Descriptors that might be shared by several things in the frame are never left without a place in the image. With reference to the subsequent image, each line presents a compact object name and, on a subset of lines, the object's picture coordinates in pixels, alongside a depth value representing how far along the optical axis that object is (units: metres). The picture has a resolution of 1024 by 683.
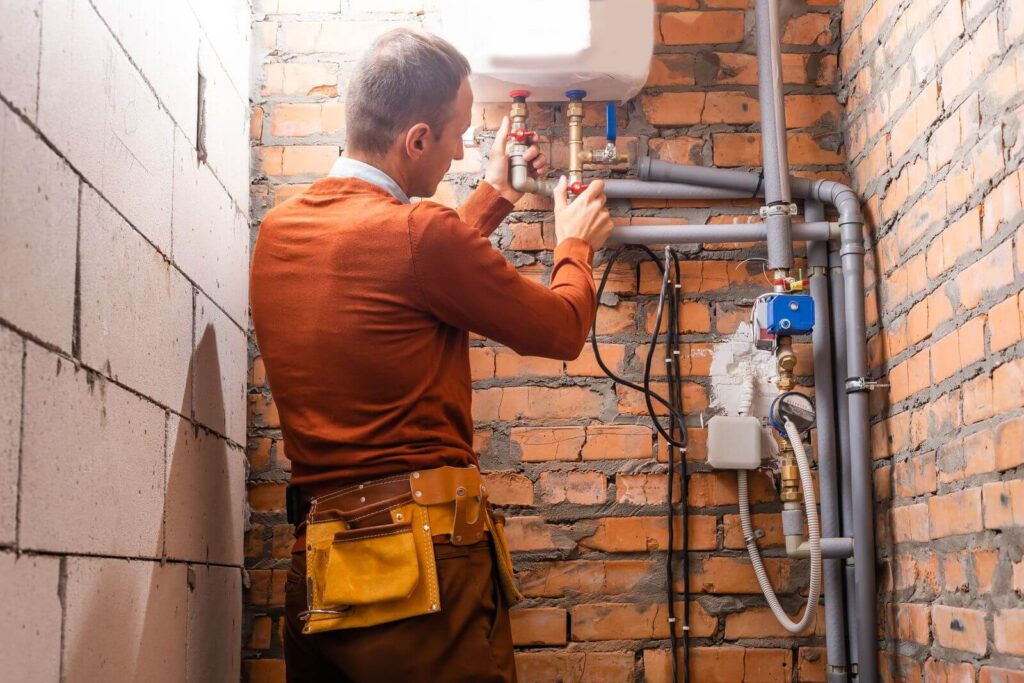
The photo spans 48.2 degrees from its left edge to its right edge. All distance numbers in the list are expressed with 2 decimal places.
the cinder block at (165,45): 1.55
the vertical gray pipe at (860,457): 2.12
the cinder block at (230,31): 2.03
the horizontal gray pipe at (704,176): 2.33
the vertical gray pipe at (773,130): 2.23
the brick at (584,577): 2.28
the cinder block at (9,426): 1.13
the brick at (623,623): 2.26
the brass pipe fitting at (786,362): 2.21
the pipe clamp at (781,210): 2.23
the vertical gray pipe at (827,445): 2.18
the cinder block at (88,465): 1.22
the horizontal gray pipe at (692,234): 2.29
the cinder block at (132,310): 1.40
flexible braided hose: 2.13
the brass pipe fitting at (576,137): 2.29
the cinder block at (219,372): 1.92
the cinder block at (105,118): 1.30
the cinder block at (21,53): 1.16
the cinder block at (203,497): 1.74
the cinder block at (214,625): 1.86
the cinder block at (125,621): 1.33
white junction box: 2.21
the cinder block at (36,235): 1.15
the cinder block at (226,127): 2.02
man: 1.60
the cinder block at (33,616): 1.14
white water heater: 2.17
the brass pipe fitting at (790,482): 2.19
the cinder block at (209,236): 1.84
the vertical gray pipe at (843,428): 2.20
